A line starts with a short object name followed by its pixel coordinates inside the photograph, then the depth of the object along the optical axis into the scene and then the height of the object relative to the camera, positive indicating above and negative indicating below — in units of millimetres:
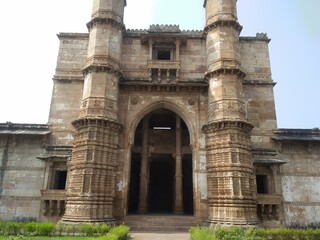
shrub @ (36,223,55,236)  12500 -904
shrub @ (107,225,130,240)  11023 -903
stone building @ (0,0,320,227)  15898 +4551
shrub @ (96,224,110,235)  12617 -919
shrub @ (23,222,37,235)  12375 -860
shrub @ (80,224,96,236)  12625 -927
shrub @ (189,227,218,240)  9984 -895
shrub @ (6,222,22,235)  12258 -859
